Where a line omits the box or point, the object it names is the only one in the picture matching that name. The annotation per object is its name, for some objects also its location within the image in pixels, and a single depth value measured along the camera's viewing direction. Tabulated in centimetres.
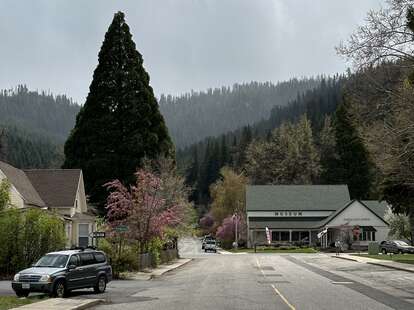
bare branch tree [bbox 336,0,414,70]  2769
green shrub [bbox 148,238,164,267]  4222
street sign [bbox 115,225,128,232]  3335
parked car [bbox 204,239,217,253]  8488
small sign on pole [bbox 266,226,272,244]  8489
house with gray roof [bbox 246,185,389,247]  8525
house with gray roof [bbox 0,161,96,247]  4634
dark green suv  2008
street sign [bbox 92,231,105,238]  2973
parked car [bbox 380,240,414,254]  6256
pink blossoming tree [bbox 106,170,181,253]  3994
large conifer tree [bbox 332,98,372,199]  10944
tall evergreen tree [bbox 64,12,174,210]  5934
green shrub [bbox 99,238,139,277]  3266
